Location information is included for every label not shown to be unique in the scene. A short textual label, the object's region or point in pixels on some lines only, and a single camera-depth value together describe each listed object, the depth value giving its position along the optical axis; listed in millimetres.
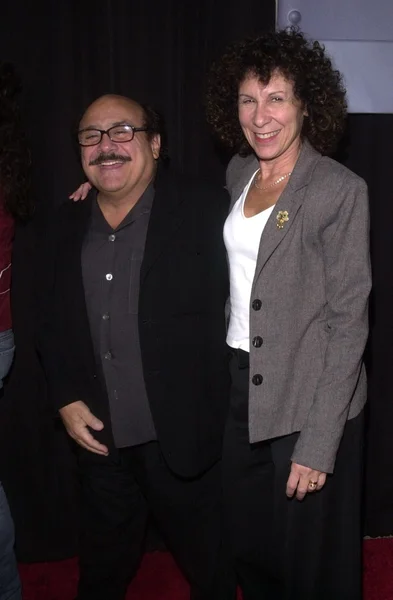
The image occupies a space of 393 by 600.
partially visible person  2086
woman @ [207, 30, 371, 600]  1621
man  1930
